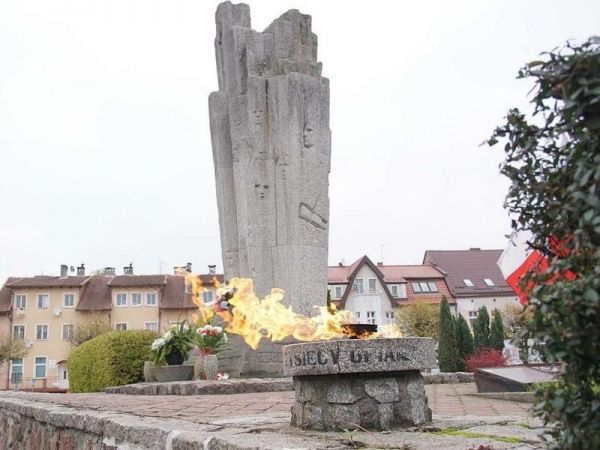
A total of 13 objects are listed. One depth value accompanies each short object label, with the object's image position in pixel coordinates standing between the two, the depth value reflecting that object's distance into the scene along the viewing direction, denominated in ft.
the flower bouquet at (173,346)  37.99
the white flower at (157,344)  37.70
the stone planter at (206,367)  35.32
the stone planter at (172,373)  36.80
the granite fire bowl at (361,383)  13.35
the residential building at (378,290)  150.71
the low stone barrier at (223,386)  30.25
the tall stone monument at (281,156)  37.40
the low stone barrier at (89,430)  13.01
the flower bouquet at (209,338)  36.29
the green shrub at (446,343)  74.74
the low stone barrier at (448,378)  37.91
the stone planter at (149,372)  37.83
